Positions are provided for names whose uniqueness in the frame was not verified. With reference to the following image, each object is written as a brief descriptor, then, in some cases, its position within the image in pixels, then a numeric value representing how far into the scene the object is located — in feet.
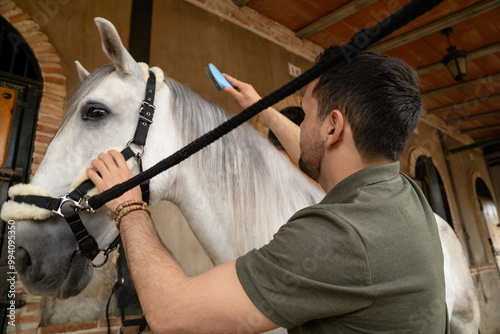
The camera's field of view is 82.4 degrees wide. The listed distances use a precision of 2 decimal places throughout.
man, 1.88
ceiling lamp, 14.00
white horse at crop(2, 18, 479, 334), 3.27
